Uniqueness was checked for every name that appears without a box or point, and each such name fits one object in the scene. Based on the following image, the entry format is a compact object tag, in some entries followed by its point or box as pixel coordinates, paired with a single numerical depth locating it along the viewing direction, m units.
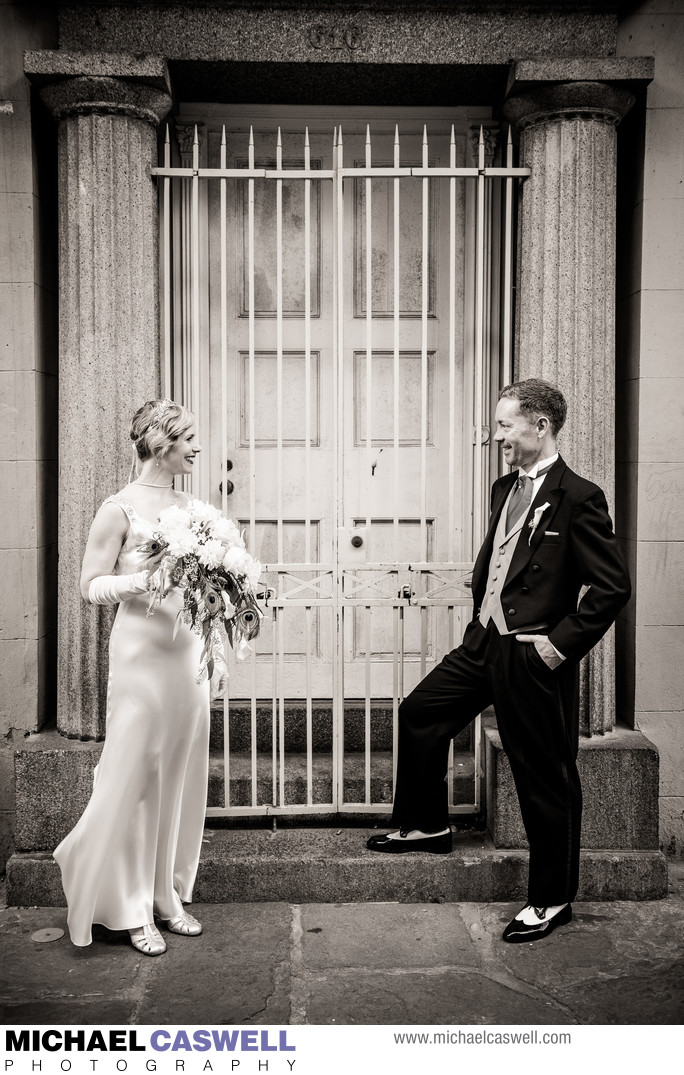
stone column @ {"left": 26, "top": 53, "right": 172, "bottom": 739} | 4.57
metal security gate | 4.93
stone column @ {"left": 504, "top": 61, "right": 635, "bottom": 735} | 4.64
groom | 3.97
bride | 3.95
